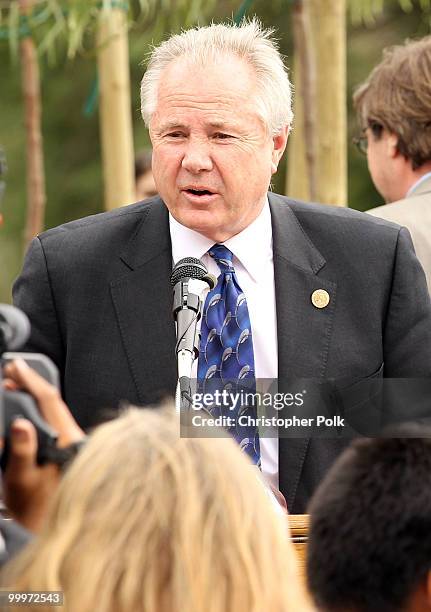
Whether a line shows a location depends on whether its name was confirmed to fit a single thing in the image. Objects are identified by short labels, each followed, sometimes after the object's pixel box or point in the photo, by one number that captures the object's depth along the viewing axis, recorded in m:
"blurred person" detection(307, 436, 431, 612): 4.34
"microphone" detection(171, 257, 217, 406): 5.75
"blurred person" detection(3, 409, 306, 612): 3.96
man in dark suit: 7.54
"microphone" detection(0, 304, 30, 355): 4.71
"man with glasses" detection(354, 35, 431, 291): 9.90
